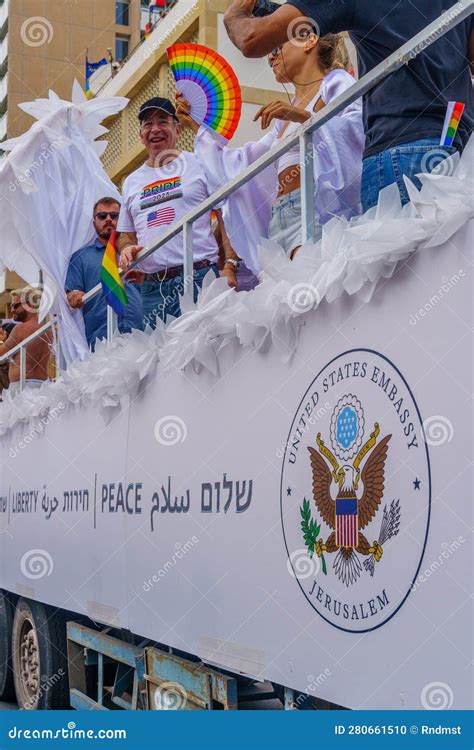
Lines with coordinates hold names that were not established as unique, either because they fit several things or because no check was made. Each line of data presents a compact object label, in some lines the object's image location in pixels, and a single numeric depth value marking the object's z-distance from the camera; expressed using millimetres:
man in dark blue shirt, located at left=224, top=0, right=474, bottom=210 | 3418
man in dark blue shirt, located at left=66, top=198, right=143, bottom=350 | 6496
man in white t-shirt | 5457
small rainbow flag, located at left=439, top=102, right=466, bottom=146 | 3246
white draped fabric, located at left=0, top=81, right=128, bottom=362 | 7195
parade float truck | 2773
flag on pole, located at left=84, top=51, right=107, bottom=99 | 26892
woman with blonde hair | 4086
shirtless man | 7855
